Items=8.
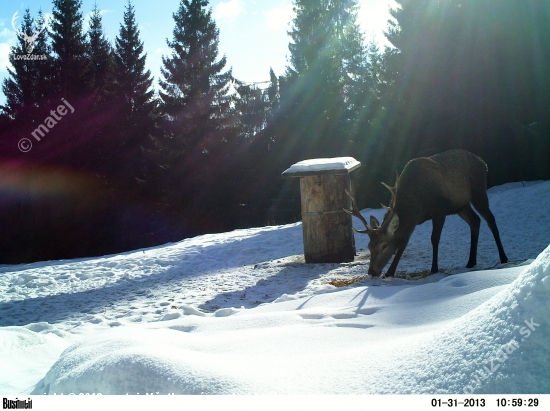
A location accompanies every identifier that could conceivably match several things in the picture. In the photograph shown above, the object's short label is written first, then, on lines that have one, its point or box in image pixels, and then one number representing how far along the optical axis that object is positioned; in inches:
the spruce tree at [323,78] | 814.5
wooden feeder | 303.7
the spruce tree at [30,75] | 867.4
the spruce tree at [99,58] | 998.2
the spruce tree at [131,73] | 1069.8
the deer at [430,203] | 241.3
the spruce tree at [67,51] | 897.5
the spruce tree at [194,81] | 946.1
